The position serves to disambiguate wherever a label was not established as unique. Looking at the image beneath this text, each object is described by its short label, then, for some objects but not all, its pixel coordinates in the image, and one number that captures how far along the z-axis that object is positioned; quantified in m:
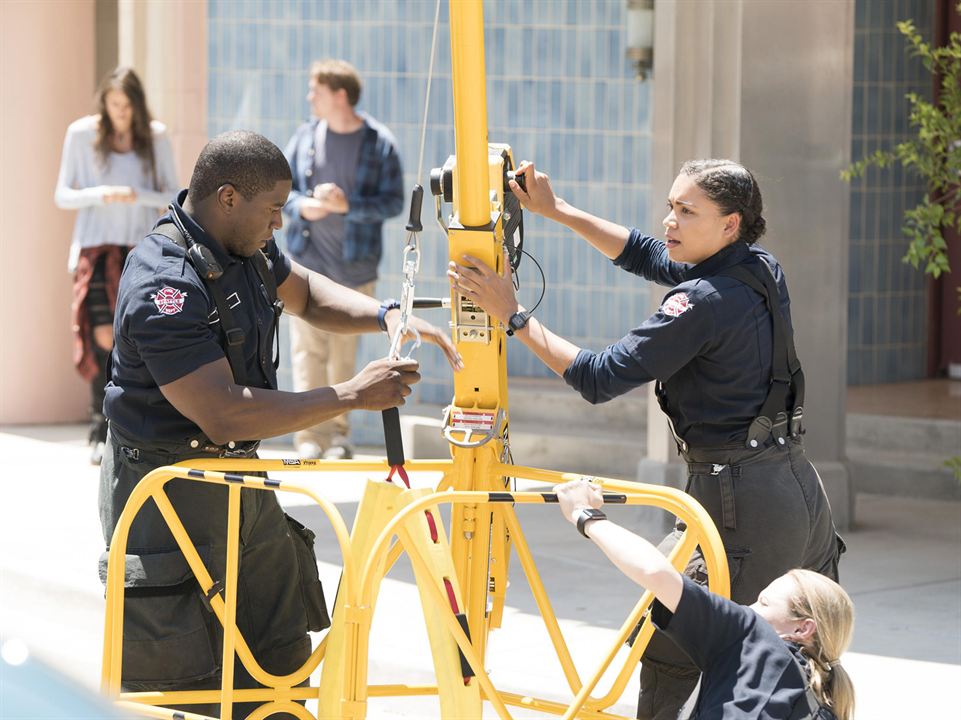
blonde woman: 6.83
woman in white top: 17.72
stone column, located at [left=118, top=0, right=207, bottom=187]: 19.82
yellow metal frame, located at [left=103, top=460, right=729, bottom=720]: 7.28
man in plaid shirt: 17.90
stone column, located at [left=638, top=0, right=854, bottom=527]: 14.68
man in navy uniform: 7.91
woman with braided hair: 8.16
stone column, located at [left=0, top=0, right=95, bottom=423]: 20.97
